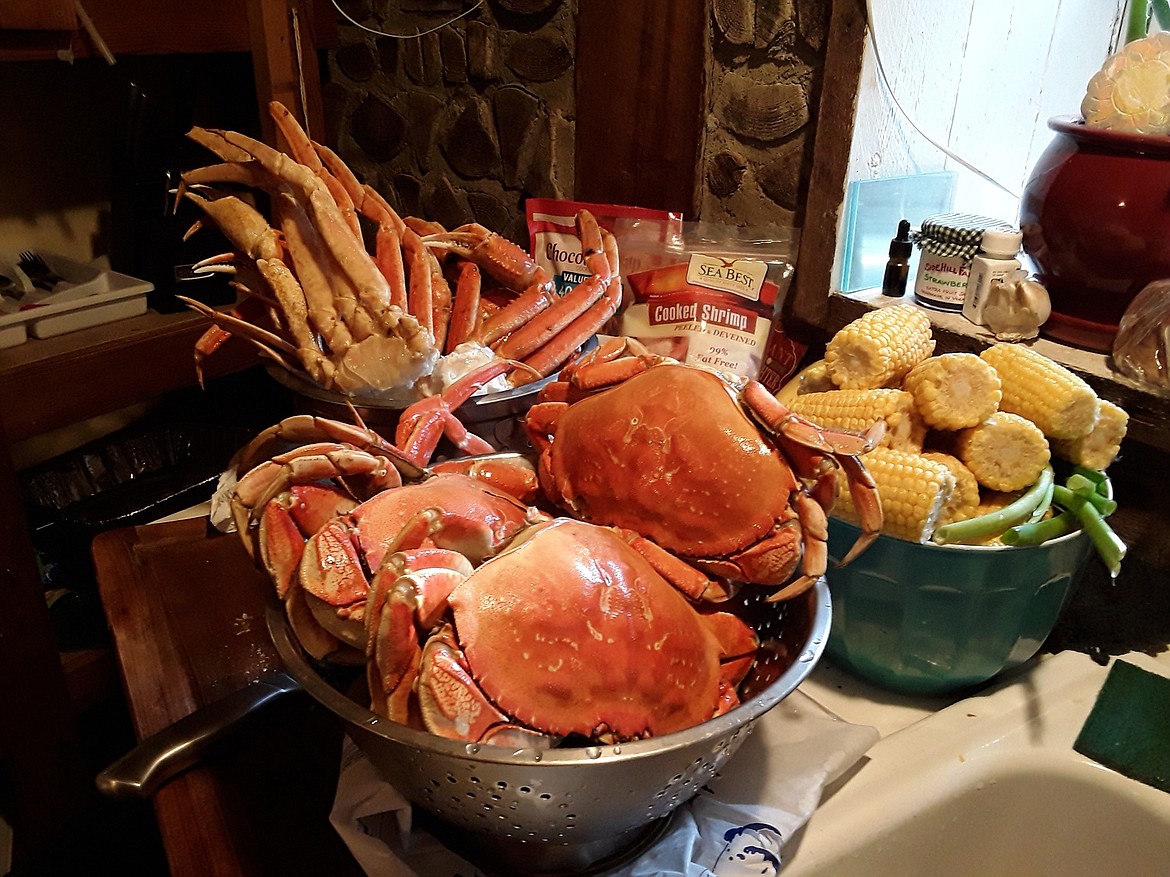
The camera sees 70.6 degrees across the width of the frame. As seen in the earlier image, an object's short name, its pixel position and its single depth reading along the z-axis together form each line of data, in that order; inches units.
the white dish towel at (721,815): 23.0
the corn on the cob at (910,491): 26.8
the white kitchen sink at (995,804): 27.0
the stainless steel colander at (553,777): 18.0
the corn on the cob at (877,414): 29.5
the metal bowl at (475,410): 36.4
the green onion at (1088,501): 27.3
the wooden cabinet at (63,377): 48.9
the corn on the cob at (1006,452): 28.3
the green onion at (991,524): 27.0
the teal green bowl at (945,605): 27.4
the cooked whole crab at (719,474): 24.3
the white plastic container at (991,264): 36.6
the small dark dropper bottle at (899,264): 40.7
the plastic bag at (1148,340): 31.8
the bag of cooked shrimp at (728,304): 43.1
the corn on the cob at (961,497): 28.6
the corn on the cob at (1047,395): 28.8
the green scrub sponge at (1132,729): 28.7
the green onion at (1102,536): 25.3
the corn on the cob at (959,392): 28.8
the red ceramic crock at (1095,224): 32.8
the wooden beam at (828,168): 37.2
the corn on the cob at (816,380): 34.2
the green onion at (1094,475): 28.6
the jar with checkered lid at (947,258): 38.9
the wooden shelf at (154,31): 47.4
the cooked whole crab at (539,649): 18.8
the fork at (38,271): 61.1
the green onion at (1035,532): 26.7
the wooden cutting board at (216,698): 24.3
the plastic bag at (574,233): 47.3
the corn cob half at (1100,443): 29.6
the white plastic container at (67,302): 54.4
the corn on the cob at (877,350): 31.4
